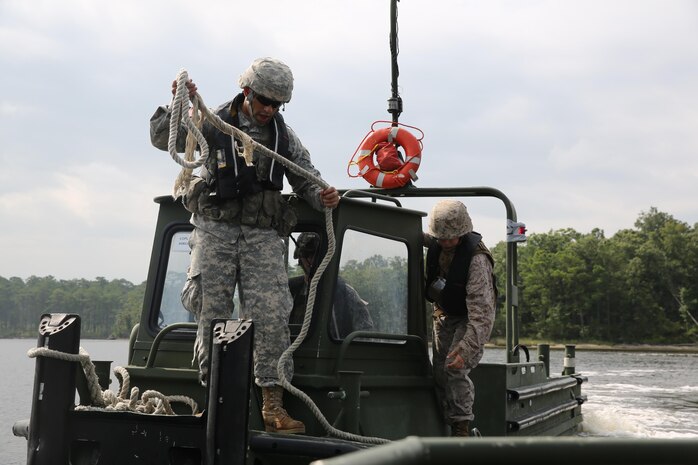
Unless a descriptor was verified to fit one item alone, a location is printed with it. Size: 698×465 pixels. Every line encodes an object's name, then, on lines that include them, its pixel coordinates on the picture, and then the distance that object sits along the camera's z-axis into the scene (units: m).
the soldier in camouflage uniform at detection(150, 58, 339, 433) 4.77
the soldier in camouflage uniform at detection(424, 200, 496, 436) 5.44
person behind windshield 5.33
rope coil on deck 4.11
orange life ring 7.18
